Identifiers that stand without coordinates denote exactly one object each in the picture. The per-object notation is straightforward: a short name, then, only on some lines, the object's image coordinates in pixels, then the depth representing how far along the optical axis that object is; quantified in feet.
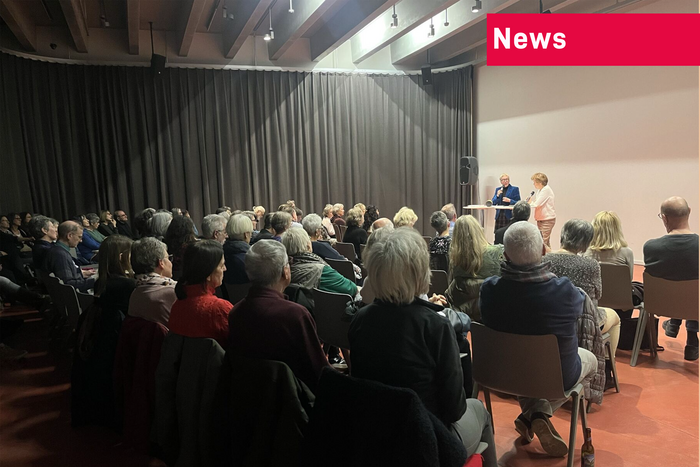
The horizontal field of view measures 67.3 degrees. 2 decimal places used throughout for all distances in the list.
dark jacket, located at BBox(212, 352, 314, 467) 6.26
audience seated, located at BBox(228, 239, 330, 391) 6.75
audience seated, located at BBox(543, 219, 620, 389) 9.91
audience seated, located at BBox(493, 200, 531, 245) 15.62
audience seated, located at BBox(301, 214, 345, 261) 14.21
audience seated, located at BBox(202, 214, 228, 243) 14.47
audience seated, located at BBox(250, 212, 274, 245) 15.65
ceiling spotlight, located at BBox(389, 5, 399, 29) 25.47
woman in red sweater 7.61
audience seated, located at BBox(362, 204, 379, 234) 20.89
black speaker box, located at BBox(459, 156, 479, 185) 34.86
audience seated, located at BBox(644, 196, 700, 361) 11.68
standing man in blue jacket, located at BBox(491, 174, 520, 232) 29.17
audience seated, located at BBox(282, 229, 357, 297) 10.87
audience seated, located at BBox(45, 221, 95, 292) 14.33
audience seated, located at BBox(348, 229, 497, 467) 5.73
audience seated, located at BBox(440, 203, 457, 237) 19.53
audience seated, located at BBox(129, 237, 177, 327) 8.61
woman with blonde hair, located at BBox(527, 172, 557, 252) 26.63
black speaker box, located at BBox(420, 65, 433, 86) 36.73
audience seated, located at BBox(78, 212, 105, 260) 20.82
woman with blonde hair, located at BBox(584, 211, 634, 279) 12.85
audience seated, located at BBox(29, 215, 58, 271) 15.66
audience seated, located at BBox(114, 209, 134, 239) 27.65
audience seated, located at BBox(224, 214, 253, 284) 12.75
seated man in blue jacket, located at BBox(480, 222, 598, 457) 7.70
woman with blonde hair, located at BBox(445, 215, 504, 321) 10.78
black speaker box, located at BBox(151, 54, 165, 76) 30.94
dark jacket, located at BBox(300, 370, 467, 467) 4.72
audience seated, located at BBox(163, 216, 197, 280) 13.69
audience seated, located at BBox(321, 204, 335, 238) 25.25
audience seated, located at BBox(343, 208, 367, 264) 19.04
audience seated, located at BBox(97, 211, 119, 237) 25.66
